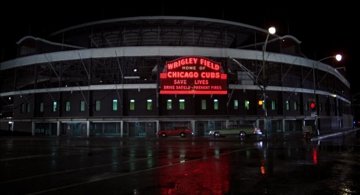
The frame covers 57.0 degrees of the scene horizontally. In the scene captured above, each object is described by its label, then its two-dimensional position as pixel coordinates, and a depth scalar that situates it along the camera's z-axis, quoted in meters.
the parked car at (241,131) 43.29
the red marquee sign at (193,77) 48.38
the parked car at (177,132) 47.47
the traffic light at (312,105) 33.62
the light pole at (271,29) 25.03
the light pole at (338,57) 28.36
